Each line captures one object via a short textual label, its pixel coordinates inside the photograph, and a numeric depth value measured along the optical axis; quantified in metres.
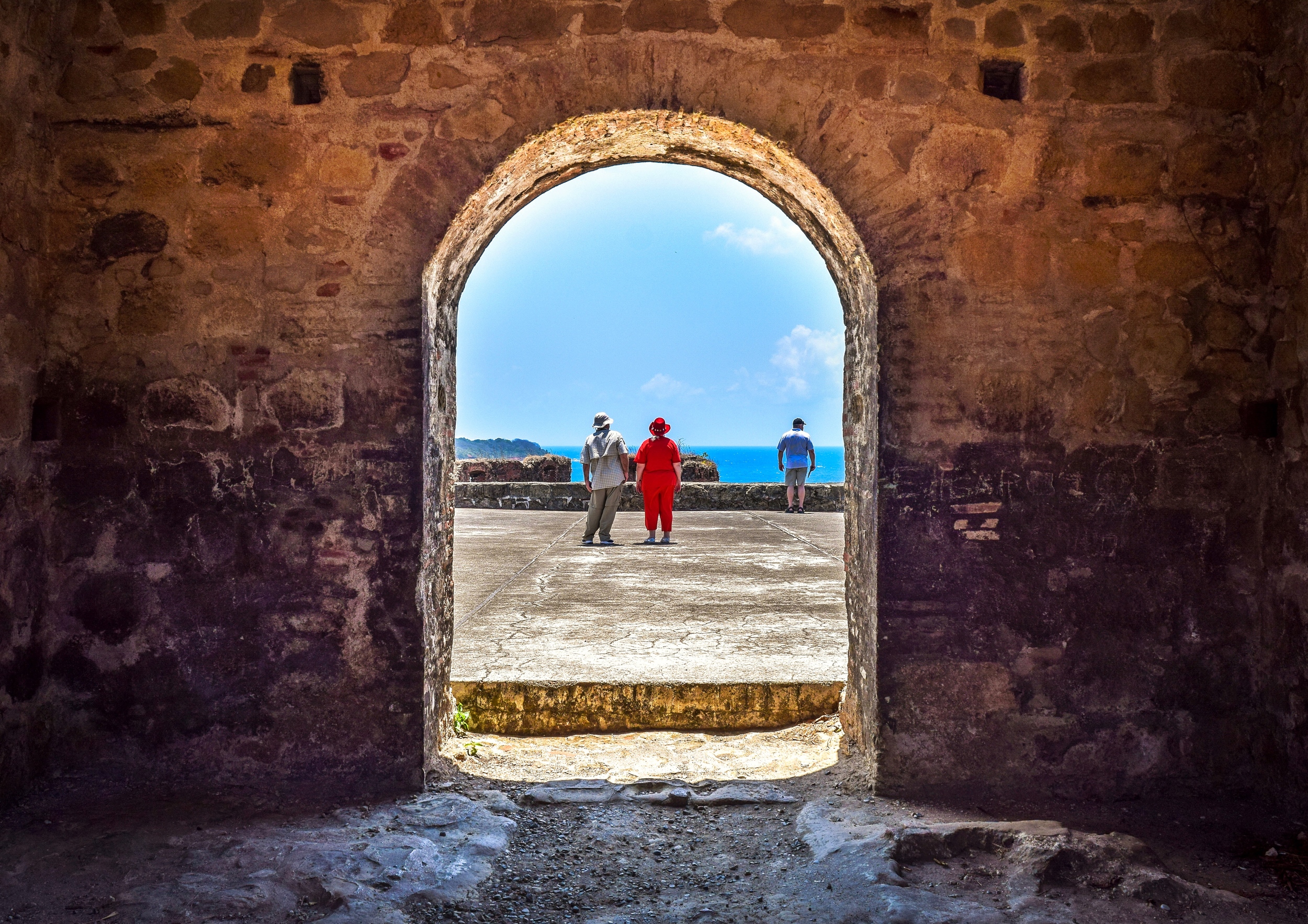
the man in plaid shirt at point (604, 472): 9.41
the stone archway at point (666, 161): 3.22
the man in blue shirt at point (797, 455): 12.99
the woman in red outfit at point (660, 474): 9.73
